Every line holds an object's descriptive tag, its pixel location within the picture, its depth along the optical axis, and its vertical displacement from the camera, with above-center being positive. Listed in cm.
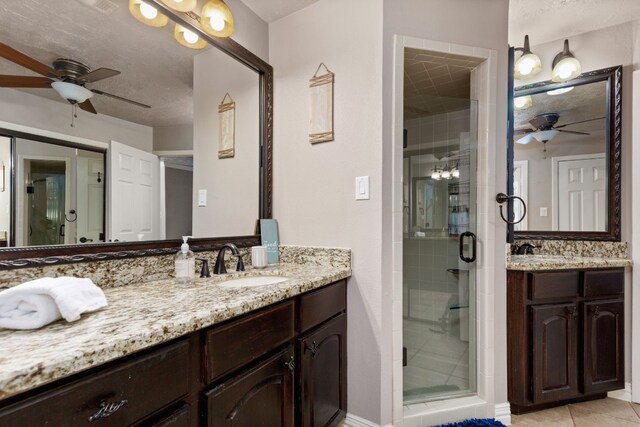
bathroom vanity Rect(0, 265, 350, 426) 57 -36
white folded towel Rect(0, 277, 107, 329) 70 -21
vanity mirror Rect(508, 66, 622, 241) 213 +41
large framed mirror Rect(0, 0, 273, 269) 100 +29
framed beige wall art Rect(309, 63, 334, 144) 176 +61
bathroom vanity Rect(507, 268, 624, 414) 183 -73
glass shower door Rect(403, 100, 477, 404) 185 -23
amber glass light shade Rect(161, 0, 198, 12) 137 +93
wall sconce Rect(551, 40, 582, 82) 217 +104
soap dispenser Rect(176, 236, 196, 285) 125 -22
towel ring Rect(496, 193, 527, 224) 176 +9
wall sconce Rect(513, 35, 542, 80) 218 +107
